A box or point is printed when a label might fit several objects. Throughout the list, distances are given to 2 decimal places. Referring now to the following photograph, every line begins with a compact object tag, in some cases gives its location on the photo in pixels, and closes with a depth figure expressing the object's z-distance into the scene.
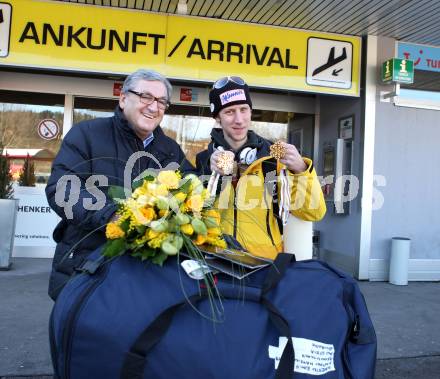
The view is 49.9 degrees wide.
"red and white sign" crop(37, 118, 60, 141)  7.25
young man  1.87
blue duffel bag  1.17
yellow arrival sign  5.50
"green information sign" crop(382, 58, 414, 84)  6.22
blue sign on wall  6.66
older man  1.63
